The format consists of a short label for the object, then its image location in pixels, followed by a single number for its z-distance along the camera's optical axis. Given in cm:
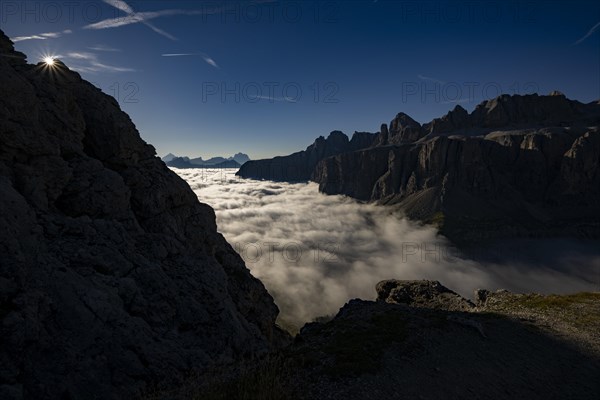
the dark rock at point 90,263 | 1583
